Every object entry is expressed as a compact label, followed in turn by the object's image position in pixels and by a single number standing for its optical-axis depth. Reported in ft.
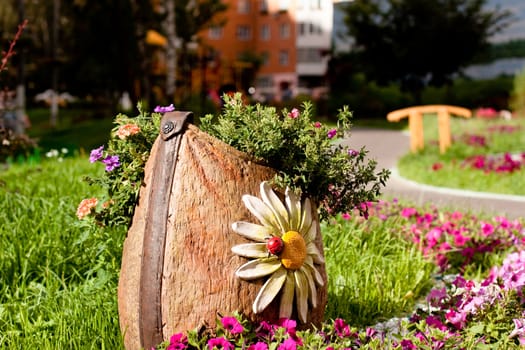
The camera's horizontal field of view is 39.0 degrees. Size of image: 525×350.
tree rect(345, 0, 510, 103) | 108.37
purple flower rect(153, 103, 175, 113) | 11.44
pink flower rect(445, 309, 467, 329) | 12.60
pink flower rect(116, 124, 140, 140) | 10.87
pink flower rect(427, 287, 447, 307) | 13.71
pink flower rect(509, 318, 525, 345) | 11.93
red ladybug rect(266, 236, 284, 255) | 10.20
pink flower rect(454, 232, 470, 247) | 19.47
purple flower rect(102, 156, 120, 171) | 11.09
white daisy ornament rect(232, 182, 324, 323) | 10.15
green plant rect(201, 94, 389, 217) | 10.78
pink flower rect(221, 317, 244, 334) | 9.68
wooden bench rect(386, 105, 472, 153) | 43.73
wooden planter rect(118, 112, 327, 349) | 9.95
